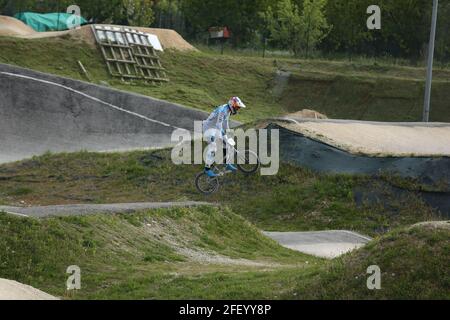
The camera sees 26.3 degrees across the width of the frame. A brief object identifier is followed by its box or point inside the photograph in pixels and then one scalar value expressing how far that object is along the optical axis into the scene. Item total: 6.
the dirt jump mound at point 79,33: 46.19
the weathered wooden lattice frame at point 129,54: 44.34
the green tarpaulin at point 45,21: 64.38
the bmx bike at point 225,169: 24.67
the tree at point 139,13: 64.88
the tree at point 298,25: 56.84
